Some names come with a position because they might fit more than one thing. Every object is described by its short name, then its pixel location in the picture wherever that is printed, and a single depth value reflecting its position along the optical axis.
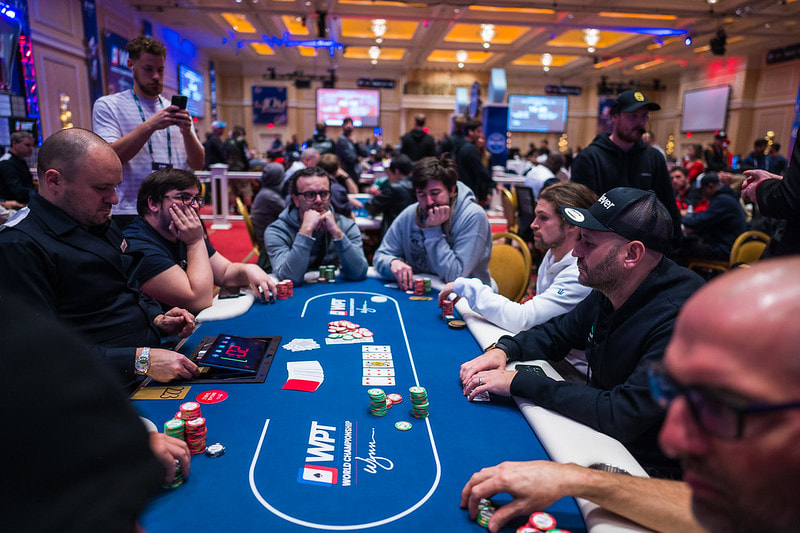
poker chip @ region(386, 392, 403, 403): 1.45
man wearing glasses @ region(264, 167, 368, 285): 2.79
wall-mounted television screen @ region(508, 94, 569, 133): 17.98
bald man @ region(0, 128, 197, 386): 1.48
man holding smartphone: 2.60
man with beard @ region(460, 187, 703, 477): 1.31
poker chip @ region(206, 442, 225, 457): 1.17
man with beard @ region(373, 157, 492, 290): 2.91
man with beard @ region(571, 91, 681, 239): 3.09
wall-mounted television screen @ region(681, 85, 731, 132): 14.20
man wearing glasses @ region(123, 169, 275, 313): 2.15
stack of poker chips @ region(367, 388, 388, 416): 1.37
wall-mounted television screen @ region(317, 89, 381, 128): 17.52
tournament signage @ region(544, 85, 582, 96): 17.34
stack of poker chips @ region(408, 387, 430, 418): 1.38
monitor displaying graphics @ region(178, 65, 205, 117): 12.49
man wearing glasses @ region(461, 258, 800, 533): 0.51
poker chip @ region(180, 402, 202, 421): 1.30
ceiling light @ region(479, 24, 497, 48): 11.62
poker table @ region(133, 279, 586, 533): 0.99
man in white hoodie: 2.09
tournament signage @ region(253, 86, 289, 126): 17.12
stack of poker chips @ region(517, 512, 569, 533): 0.95
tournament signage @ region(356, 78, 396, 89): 17.16
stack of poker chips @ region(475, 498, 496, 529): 0.99
